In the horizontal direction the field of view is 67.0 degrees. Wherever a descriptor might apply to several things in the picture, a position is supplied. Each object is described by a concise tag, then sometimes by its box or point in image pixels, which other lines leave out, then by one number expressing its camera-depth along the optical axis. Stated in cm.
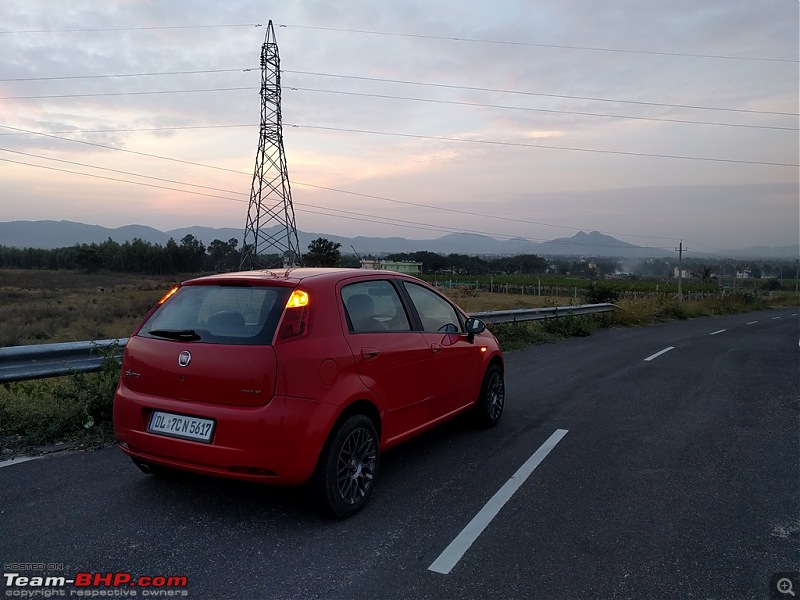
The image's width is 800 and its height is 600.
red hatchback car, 374
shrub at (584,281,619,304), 2325
